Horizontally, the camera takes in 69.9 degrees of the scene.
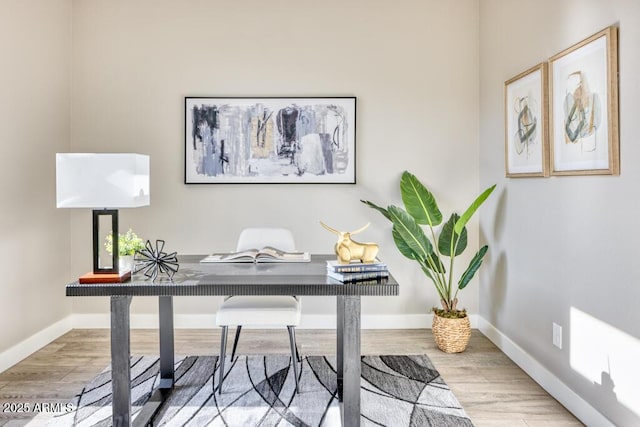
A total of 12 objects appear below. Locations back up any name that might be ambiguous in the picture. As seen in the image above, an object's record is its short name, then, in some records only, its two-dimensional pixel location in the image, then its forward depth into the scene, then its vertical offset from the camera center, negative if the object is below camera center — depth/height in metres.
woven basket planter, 3.10 -0.82
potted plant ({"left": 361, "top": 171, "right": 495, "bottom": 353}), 3.12 -0.22
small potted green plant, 2.02 -0.15
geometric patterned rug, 2.23 -0.98
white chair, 2.40 -0.52
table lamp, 1.88 +0.14
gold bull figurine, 2.00 -0.17
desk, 1.88 -0.32
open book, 2.45 -0.23
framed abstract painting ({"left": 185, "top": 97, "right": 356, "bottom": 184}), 3.62 +0.59
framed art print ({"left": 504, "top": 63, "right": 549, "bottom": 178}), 2.61 +0.55
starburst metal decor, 2.13 -0.23
